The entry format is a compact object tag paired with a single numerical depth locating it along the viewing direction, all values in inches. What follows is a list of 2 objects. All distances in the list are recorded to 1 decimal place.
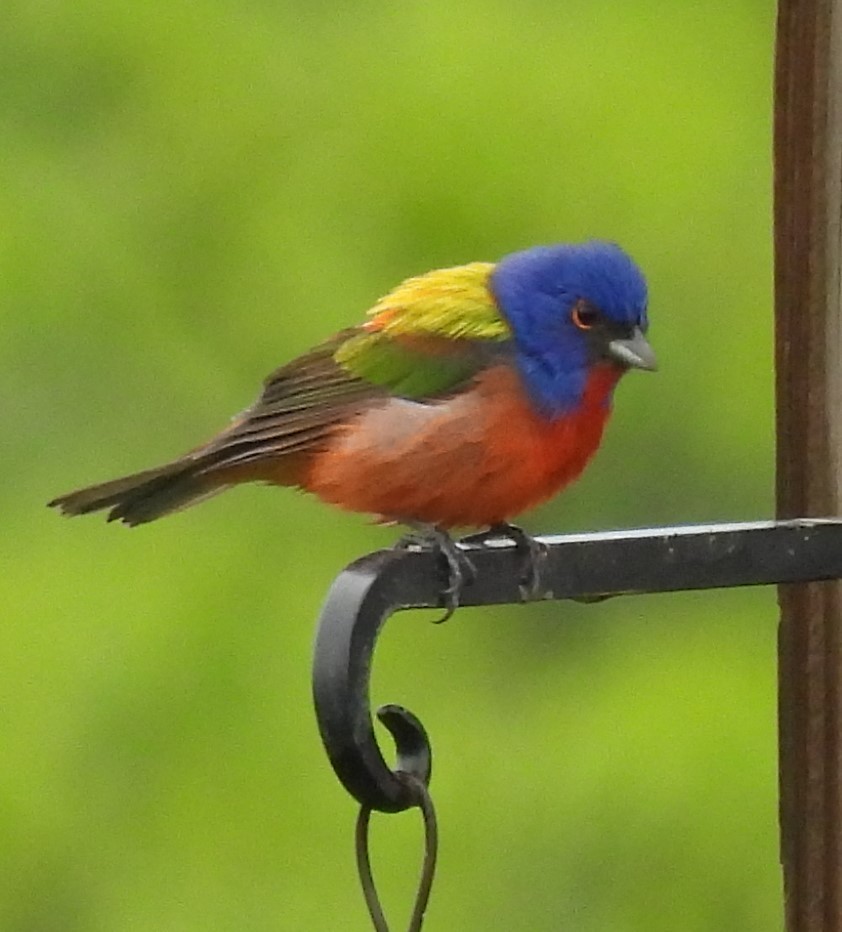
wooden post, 201.9
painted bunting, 273.1
